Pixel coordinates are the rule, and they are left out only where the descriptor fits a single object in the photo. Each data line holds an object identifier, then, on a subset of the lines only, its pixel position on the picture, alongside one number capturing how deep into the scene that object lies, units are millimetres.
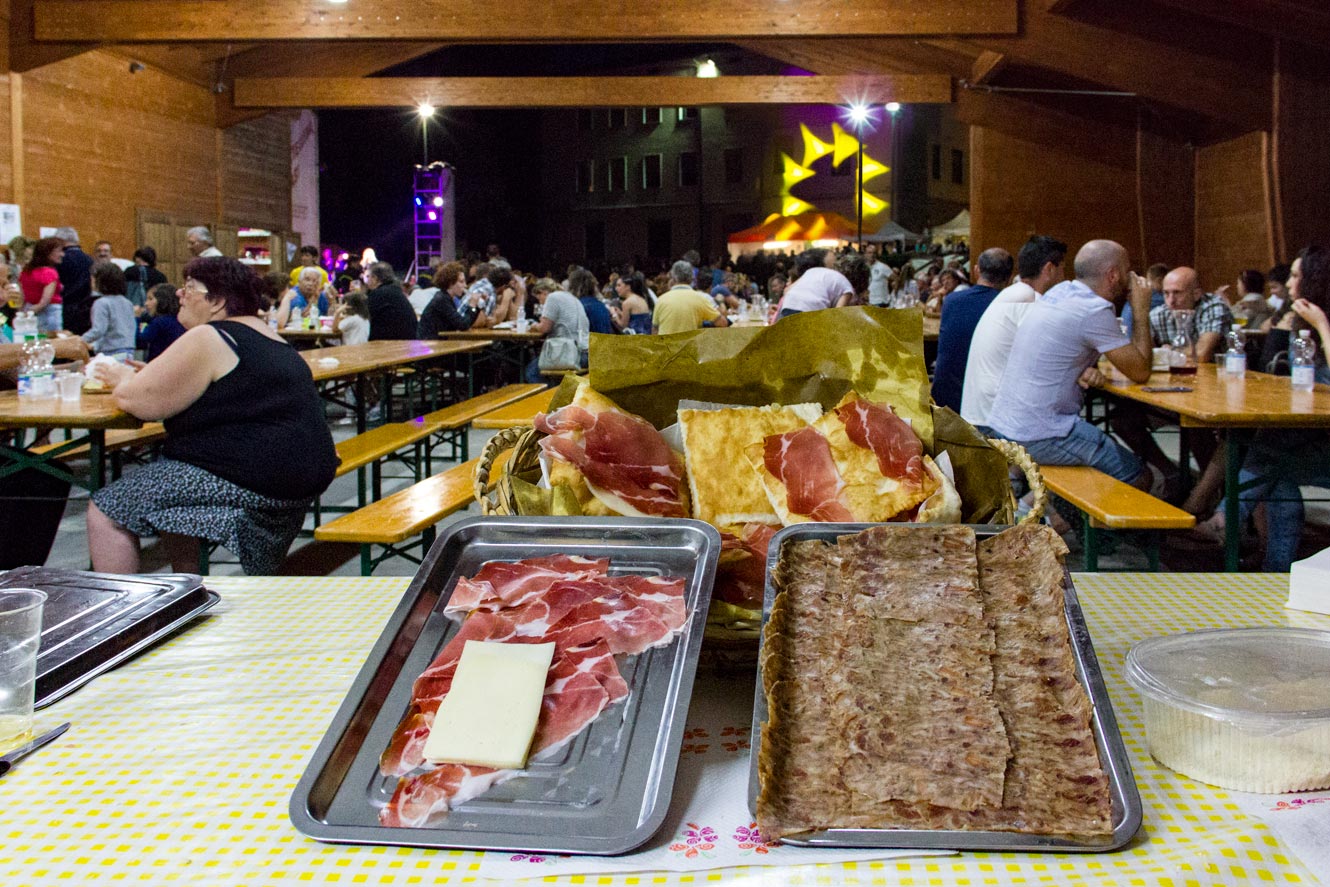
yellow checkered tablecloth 790
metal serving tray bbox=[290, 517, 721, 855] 831
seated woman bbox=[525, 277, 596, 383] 8867
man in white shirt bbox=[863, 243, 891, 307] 11602
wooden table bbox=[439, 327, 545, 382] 9305
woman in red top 8031
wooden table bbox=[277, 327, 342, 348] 9281
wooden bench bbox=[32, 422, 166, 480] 4336
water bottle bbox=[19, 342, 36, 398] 3975
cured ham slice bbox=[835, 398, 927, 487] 1290
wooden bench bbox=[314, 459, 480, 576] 2998
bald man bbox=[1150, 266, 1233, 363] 5848
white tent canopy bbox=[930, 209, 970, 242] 18273
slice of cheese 899
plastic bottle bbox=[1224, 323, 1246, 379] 4707
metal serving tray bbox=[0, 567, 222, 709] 1177
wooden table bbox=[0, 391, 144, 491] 3502
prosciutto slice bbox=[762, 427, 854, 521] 1258
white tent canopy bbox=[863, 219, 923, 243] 19594
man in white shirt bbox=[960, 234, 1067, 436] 4488
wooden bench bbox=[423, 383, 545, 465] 5434
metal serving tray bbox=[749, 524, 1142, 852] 791
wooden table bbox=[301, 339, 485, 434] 5816
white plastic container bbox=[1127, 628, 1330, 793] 882
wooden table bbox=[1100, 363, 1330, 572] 3423
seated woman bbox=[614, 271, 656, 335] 10664
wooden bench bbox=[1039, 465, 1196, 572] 2994
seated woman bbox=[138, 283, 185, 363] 6371
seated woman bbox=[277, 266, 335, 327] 10781
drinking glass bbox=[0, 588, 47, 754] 1031
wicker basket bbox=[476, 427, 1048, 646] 1094
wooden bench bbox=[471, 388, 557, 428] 4391
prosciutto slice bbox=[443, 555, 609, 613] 1120
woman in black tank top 3158
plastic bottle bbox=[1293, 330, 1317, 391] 4105
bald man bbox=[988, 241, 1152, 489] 4012
